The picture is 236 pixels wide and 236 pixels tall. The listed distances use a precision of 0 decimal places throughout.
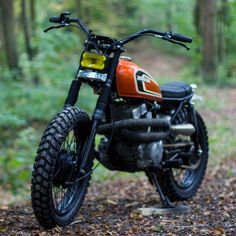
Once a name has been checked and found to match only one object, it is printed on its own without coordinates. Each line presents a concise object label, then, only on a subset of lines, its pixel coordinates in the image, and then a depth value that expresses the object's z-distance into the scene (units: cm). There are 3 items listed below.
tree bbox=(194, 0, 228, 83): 1744
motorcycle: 393
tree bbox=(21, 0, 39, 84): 1998
